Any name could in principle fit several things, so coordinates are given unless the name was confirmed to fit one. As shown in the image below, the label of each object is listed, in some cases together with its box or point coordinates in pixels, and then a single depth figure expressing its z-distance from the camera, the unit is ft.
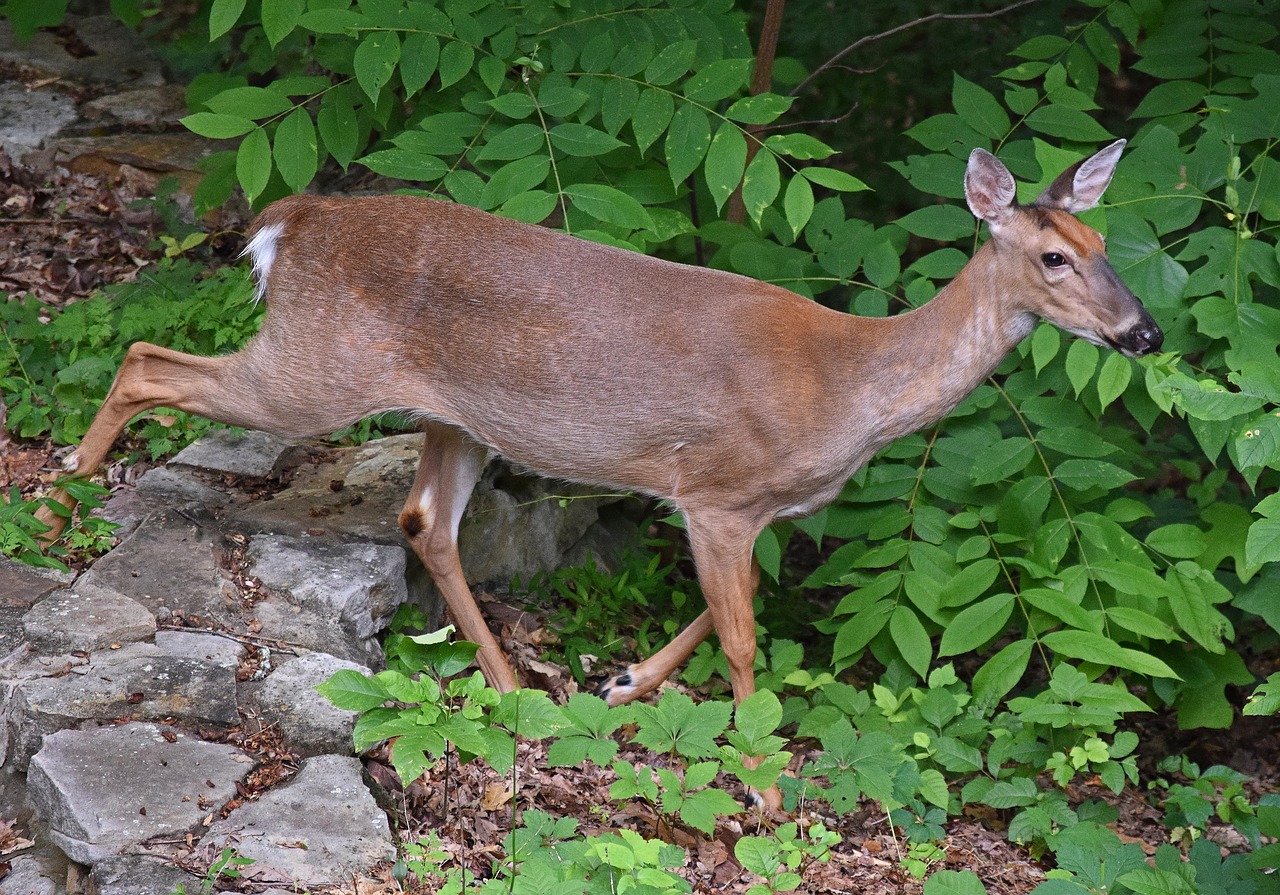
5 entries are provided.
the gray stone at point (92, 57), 54.39
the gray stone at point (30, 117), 50.55
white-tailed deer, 32.40
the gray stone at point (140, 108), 52.60
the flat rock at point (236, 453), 38.01
